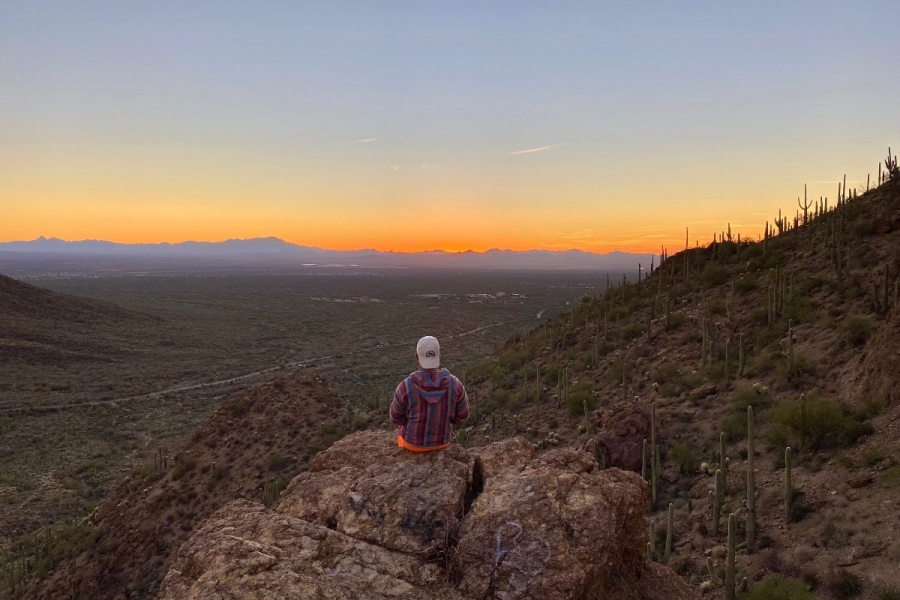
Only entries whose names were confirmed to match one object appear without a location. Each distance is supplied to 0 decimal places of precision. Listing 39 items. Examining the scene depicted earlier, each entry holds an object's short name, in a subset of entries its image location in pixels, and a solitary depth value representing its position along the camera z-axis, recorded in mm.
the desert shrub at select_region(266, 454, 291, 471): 16484
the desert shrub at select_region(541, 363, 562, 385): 19016
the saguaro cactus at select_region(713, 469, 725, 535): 8055
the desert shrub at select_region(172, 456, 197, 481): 16750
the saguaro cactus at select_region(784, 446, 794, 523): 7707
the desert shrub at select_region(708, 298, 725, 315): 17875
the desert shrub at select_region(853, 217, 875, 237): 17438
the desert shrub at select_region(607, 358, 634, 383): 16514
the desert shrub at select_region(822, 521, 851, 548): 6906
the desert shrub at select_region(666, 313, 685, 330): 18422
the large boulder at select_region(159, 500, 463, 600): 3402
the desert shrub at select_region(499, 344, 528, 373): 22641
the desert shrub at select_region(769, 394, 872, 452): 8805
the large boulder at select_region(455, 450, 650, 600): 3707
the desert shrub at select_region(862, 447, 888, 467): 7945
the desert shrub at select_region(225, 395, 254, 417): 19719
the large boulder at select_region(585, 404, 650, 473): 11188
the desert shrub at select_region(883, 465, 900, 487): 7372
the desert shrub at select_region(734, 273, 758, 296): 18391
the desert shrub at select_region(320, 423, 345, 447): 17609
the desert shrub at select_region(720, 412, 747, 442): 10781
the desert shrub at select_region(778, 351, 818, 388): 11414
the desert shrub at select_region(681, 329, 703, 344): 16672
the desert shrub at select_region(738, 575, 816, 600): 6074
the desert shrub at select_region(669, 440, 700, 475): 10590
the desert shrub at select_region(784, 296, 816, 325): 14218
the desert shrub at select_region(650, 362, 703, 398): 13739
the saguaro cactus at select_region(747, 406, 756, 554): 7688
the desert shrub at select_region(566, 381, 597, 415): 15148
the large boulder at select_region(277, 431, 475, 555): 4062
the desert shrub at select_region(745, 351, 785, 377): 12542
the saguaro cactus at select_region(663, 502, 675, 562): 8164
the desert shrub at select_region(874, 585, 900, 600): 5680
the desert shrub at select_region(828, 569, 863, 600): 6102
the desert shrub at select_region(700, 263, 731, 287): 20859
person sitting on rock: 4887
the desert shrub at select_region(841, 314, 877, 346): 11602
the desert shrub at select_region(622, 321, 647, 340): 19609
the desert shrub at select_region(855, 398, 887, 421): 8906
